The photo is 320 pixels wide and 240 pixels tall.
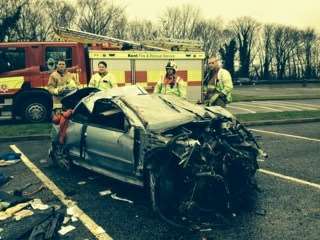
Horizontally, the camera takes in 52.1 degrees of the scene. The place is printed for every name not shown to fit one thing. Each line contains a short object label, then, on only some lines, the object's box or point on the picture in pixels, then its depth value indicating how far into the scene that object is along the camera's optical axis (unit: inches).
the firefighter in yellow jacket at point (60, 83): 307.3
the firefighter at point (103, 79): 275.4
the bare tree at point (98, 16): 1369.8
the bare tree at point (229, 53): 2090.7
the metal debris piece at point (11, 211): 147.1
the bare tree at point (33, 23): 1229.3
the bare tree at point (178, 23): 1837.1
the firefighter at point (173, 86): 248.2
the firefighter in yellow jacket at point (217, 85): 255.8
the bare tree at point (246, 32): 2356.9
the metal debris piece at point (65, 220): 140.1
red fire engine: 367.9
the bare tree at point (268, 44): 2434.5
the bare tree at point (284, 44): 2410.5
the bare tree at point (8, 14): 951.1
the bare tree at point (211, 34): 1942.8
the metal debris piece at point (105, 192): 171.1
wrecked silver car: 142.5
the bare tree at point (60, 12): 1283.1
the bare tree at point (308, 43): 2410.5
